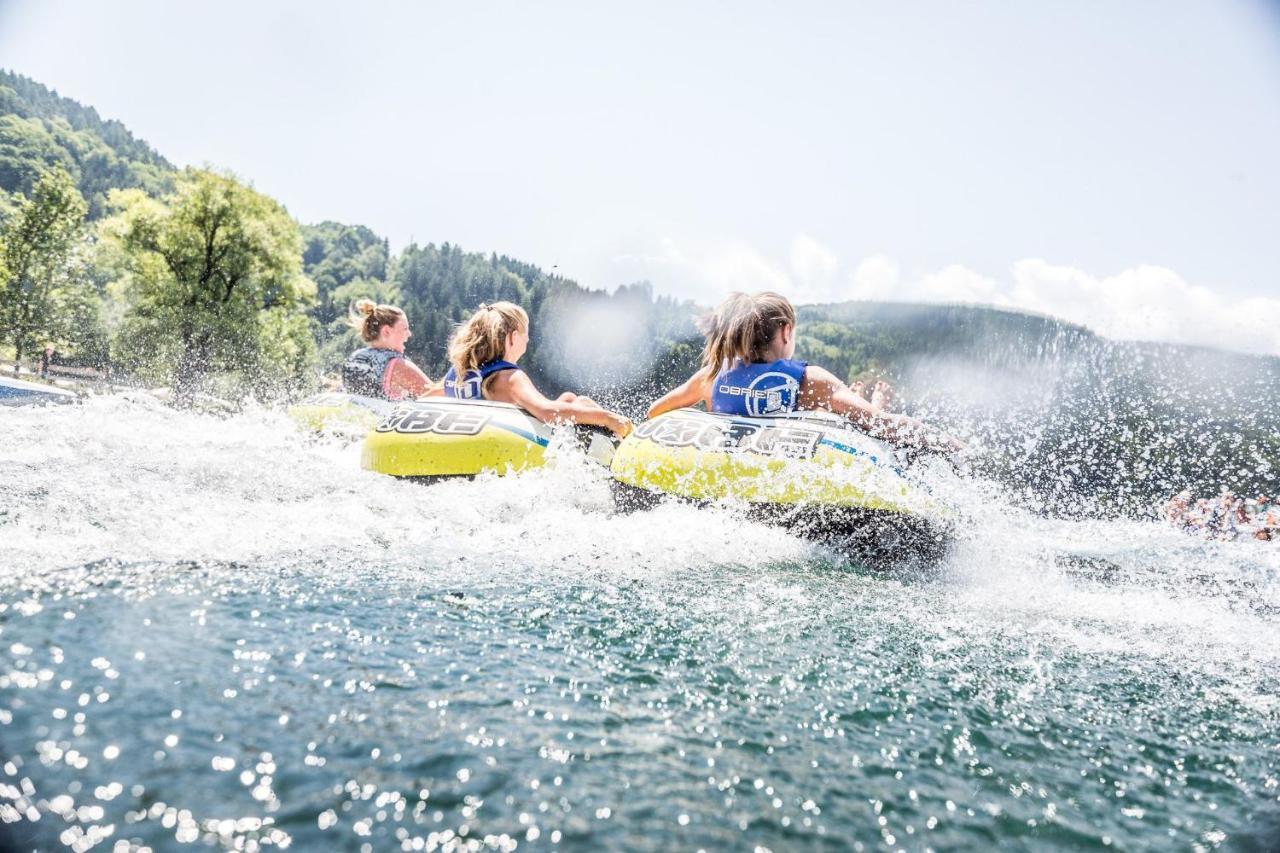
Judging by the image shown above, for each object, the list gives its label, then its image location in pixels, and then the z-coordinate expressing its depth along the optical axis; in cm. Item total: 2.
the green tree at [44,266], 2900
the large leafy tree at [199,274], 2847
